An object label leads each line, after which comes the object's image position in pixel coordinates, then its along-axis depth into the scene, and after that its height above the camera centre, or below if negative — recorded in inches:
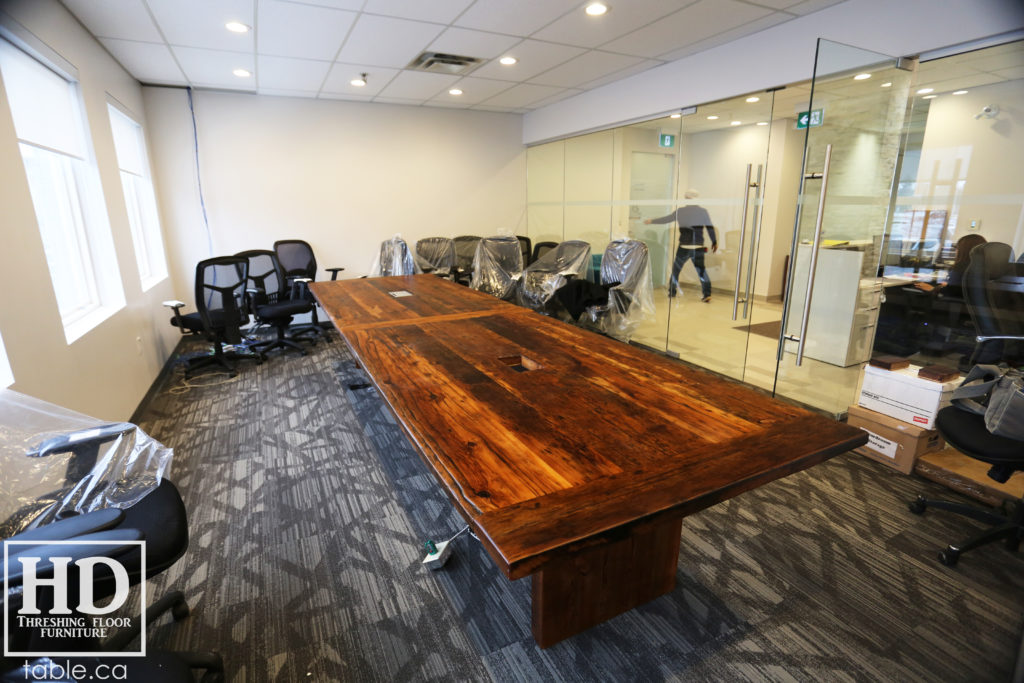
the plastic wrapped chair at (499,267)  197.0 -20.3
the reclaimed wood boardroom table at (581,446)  42.5 -24.6
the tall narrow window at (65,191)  99.1 +6.7
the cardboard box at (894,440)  101.0 -47.0
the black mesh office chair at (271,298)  181.8 -30.6
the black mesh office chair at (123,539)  41.1 -33.3
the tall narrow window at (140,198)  166.6 +7.5
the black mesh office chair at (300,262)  216.2 -19.6
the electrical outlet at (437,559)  77.4 -53.3
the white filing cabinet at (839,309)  128.2 -26.5
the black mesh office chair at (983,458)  73.4 -36.0
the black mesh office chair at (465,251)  242.6 -17.0
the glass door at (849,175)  104.7 +8.4
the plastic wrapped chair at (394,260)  205.6 -18.5
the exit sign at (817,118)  105.3 +20.4
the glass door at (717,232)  144.5 -5.5
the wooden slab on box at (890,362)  108.7 -32.7
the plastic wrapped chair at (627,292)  167.0 -25.9
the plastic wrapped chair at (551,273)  184.7 -21.7
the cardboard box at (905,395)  99.2 -37.8
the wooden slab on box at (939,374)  99.7 -32.4
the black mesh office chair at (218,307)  161.5 -29.7
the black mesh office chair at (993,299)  90.5 -16.0
